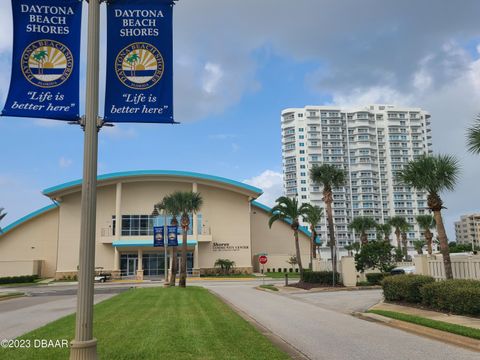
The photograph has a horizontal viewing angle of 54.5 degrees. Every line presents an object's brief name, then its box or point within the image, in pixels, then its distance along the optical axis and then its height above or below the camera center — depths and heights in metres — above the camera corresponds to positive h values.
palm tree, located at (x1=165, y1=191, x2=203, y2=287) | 40.31 +4.61
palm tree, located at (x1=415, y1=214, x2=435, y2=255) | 62.07 +4.00
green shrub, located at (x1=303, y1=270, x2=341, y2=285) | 34.22 -1.76
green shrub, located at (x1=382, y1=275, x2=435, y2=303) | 17.75 -1.38
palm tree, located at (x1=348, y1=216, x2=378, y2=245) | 65.50 +4.03
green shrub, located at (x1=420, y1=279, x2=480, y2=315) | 13.84 -1.43
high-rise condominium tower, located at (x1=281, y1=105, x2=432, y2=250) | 141.12 +32.41
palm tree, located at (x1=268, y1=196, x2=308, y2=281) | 44.47 +4.27
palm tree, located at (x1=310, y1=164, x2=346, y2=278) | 35.72 +5.73
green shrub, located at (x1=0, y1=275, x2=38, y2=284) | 58.45 -2.36
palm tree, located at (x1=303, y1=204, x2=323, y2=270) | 59.09 +4.43
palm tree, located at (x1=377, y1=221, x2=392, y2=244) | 73.94 +3.77
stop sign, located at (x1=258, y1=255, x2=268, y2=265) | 39.45 -0.35
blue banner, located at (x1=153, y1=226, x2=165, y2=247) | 44.61 +1.92
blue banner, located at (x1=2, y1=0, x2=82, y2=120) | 6.93 +3.01
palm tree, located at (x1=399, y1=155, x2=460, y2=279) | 19.36 +3.06
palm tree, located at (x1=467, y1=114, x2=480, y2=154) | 15.68 +3.74
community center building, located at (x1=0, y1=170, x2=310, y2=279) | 64.12 +4.08
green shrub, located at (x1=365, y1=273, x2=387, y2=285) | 35.38 -1.91
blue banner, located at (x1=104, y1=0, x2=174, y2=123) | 7.25 +3.04
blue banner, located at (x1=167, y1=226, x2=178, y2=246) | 42.24 +1.99
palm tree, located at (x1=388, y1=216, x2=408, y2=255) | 71.69 +4.39
